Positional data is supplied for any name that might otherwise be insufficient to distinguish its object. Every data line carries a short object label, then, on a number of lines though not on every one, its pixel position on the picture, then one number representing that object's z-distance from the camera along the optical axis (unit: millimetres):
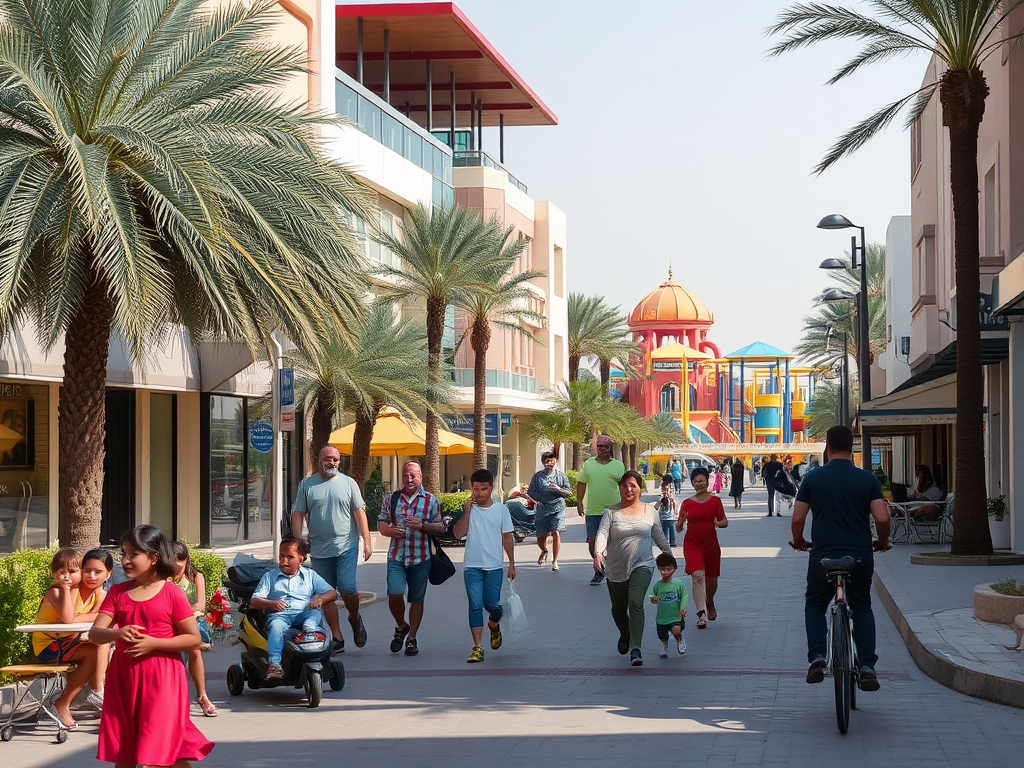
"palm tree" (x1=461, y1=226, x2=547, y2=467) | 36938
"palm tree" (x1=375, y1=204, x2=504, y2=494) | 34938
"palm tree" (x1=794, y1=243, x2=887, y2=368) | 64562
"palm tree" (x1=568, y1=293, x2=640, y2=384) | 62000
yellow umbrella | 30422
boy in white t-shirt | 12016
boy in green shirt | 11719
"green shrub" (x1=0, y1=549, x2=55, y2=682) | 9977
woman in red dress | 13898
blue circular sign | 20938
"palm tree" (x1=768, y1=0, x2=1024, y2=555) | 19564
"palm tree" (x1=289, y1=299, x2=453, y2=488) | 29062
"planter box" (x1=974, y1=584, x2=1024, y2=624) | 11906
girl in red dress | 5770
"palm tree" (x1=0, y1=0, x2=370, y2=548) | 12539
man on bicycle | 8617
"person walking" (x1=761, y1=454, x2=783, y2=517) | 41053
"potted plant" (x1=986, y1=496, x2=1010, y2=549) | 22203
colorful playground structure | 114688
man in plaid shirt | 12508
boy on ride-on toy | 9883
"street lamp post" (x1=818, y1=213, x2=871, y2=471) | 30578
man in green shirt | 17734
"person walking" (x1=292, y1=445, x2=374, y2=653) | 12625
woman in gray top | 11297
